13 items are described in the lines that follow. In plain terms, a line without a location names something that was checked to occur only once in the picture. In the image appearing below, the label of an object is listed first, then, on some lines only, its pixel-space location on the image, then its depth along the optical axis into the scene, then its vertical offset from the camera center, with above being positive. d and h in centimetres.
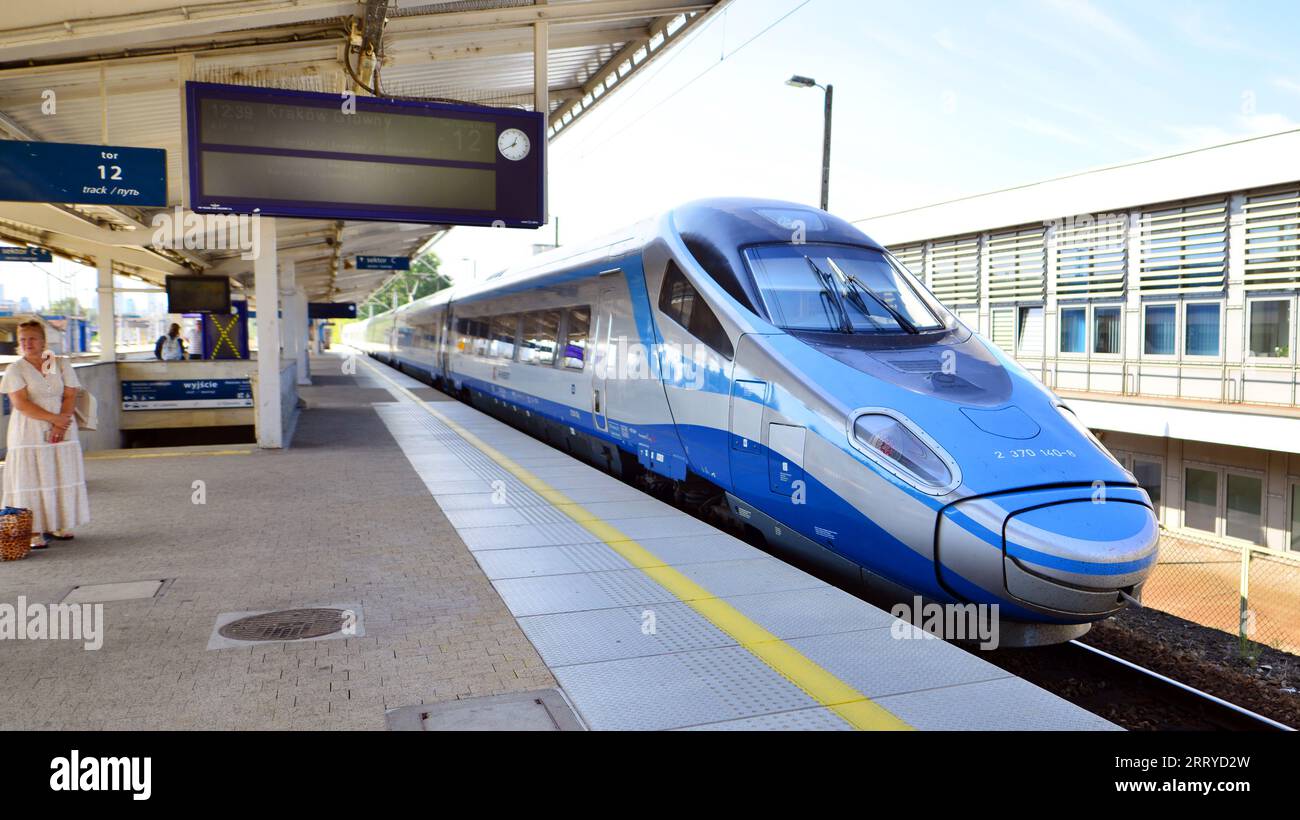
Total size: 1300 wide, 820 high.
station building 1402 +65
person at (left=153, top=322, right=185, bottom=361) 1831 +19
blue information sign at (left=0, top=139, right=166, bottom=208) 947 +198
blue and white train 467 -46
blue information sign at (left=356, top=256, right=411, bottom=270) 2472 +257
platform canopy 855 +343
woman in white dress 612 -60
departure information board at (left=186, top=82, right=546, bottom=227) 955 +217
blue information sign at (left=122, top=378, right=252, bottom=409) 1474 -63
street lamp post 1480 +361
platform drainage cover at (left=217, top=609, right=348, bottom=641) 432 -134
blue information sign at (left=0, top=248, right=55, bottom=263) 2142 +243
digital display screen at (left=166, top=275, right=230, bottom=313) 1614 +109
